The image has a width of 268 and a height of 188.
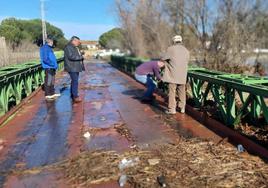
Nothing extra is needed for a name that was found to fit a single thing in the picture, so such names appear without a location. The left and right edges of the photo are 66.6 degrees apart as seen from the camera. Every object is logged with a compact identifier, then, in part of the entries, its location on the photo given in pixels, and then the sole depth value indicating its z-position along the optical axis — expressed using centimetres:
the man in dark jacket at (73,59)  554
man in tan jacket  441
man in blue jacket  603
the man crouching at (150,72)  519
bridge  251
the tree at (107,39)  5662
